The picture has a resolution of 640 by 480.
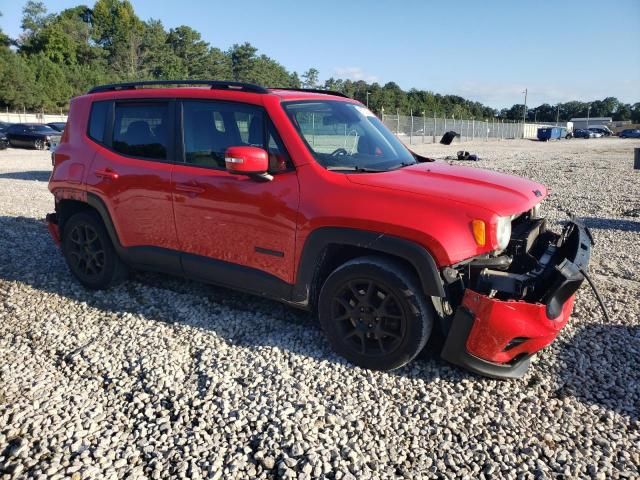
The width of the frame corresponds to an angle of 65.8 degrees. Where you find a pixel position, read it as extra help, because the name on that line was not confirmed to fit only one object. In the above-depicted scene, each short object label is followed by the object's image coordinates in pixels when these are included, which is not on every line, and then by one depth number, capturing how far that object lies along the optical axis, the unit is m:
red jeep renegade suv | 3.10
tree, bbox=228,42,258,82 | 85.00
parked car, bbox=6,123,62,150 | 23.11
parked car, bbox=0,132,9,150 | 22.59
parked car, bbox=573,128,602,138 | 76.93
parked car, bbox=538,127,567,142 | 66.00
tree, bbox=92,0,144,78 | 87.44
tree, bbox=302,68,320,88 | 81.12
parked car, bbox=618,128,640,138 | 74.44
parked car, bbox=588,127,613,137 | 81.81
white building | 111.29
